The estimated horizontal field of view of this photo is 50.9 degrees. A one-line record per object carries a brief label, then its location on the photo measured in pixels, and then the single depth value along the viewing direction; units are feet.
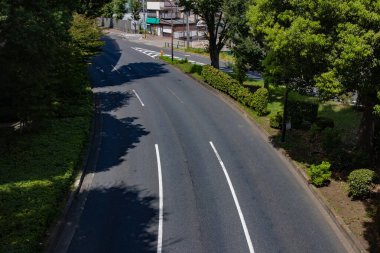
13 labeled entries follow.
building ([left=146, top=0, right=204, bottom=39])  294.05
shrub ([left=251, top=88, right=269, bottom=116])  95.28
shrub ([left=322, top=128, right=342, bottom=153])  70.64
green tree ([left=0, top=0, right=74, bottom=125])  56.24
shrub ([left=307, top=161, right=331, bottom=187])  61.52
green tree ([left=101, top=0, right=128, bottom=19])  310.45
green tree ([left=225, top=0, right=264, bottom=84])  103.14
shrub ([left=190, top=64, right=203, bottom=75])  142.56
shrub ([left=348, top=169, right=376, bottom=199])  57.06
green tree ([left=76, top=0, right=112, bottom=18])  134.27
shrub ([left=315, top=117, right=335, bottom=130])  84.94
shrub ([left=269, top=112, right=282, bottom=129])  86.43
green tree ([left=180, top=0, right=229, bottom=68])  122.72
